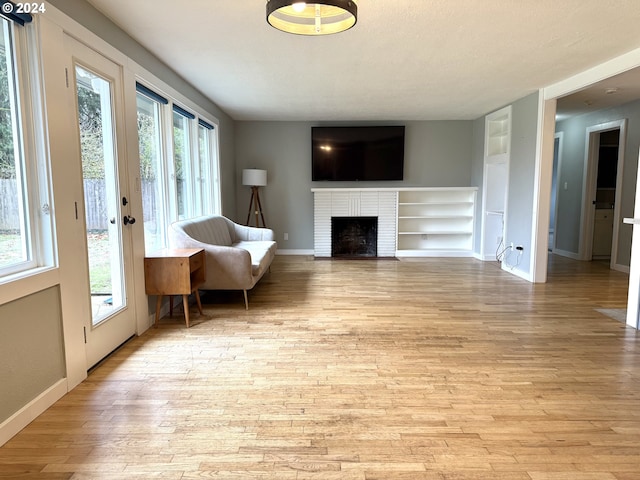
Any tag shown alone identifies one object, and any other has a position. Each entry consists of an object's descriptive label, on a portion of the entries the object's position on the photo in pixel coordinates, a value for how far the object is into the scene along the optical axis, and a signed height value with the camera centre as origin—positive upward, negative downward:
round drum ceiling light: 2.16 +1.07
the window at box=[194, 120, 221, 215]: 4.97 +0.35
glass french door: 2.38 +0.01
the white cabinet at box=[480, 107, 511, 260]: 5.96 +0.15
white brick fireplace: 6.47 -0.16
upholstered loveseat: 3.58 -0.61
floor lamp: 6.27 +0.32
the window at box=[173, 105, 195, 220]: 4.15 +0.46
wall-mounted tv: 6.57 +0.82
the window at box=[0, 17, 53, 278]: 1.84 +0.15
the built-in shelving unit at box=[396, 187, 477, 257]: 6.71 -0.46
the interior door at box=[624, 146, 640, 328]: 3.18 -0.72
